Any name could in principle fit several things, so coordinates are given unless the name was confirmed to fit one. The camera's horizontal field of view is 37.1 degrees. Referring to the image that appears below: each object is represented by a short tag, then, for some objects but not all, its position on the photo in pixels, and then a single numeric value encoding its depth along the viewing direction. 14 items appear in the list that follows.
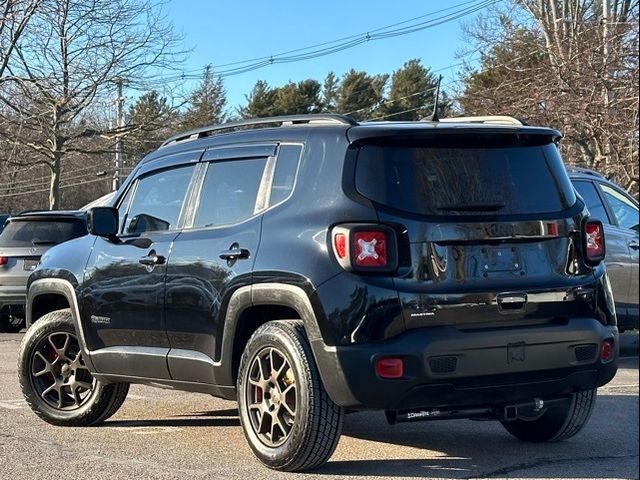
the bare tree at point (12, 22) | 20.95
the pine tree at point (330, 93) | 54.43
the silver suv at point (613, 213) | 10.04
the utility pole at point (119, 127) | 25.78
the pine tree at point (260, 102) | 54.84
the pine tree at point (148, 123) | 26.57
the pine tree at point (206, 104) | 27.73
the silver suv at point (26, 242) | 14.01
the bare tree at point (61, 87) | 22.64
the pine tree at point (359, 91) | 52.75
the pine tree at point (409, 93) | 45.91
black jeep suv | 4.84
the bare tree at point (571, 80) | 13.98
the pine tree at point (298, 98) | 52.19
